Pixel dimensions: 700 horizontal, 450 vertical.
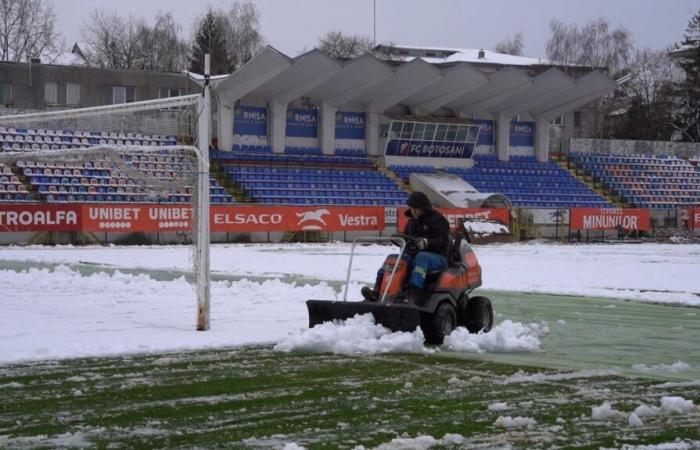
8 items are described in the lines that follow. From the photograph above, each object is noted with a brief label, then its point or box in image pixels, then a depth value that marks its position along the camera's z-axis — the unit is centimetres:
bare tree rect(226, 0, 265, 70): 8381
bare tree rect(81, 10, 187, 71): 7538
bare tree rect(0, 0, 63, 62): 6425
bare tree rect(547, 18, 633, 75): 9175
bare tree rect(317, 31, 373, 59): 8762
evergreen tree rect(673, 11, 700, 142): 7831
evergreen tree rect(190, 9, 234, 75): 7381
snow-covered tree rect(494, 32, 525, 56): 11512
